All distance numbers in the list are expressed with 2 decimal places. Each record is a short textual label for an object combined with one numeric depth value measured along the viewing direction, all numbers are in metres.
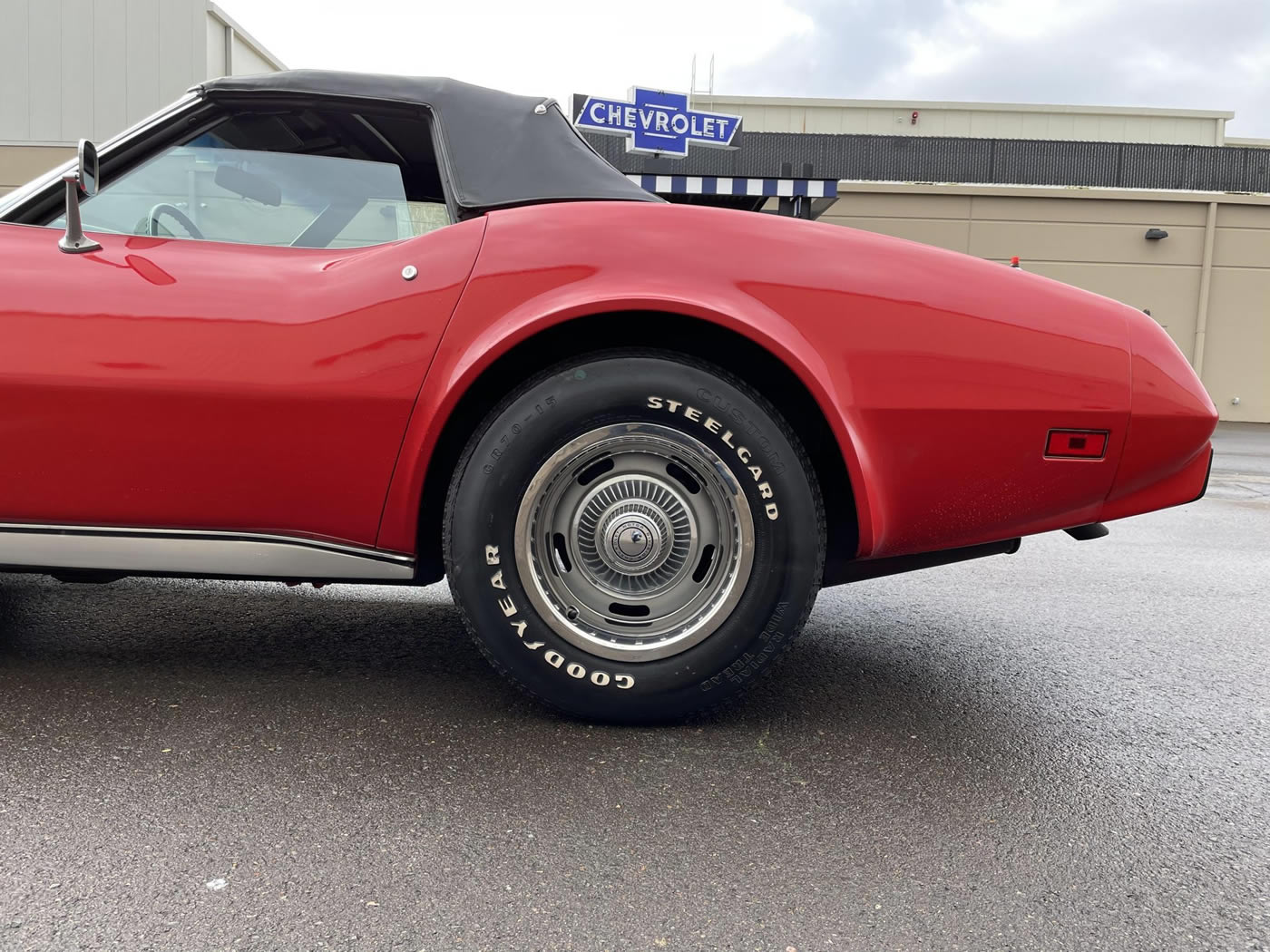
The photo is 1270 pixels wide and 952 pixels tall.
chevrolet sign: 15.70
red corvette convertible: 2.12
